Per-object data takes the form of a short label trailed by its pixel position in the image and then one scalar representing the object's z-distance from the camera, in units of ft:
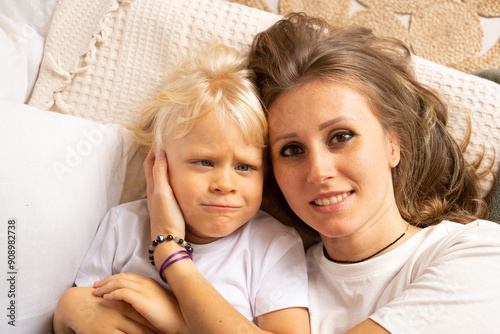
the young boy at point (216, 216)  4.01
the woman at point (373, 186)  3.40
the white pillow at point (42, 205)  3.77
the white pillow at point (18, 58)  4.71
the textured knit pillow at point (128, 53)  5.11
